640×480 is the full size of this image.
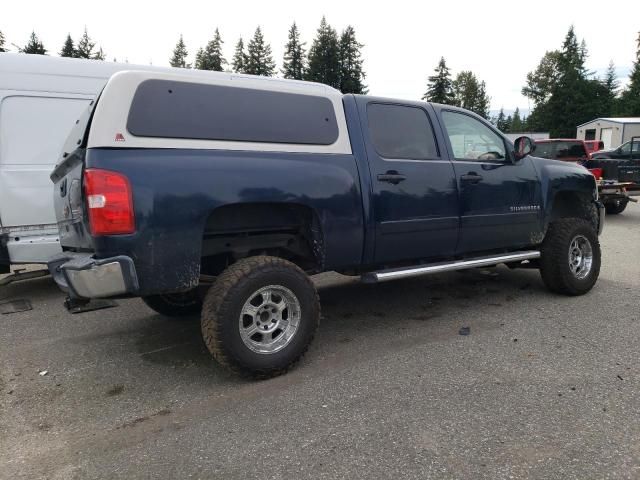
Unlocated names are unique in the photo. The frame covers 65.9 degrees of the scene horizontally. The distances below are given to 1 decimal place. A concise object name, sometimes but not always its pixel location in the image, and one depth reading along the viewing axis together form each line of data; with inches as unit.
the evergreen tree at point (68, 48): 2280.5
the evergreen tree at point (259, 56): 2850.9
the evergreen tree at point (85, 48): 2260.1
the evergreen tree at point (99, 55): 2265.0
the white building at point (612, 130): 1469.0
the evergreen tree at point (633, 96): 2252.7
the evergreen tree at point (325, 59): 2674.7
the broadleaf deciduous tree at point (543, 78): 3090.3
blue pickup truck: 121.3
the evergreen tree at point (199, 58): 2936.5
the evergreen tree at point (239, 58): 2893.7
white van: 223.6
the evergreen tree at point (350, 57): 2706.7
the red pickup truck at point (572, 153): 514.0
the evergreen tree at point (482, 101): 3456.0
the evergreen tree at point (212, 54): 2913.4
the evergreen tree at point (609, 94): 2628.0
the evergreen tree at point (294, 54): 2874.0
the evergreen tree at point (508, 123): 4252.5
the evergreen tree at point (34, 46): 1950.1
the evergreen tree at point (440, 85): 2564.0
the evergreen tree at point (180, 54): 2909.2
